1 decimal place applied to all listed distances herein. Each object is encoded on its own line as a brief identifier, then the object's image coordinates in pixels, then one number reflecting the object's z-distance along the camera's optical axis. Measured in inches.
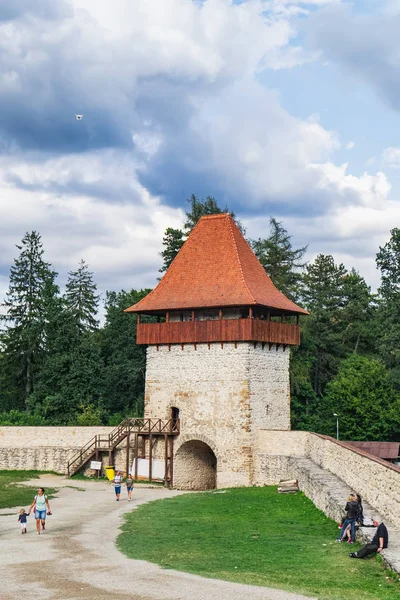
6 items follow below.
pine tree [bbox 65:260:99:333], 2261.3
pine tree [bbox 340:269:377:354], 2332.7
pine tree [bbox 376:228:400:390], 1859.0
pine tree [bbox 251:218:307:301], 1989.4
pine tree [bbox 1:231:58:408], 2084.2
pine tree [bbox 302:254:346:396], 2167.8
